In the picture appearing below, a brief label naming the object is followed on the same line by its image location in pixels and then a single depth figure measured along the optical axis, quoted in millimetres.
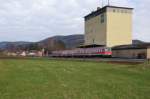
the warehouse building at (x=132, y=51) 30188
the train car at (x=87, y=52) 34534
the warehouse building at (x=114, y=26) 44984
